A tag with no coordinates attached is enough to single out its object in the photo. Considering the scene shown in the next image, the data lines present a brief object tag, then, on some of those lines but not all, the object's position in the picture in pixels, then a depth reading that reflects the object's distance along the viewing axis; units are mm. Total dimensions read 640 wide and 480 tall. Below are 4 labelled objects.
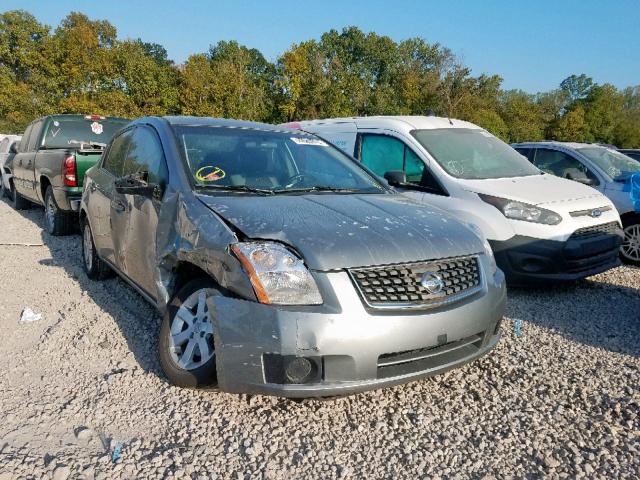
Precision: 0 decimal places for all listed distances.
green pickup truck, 6660
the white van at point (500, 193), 4750
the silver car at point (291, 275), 2400
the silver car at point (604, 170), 6637
